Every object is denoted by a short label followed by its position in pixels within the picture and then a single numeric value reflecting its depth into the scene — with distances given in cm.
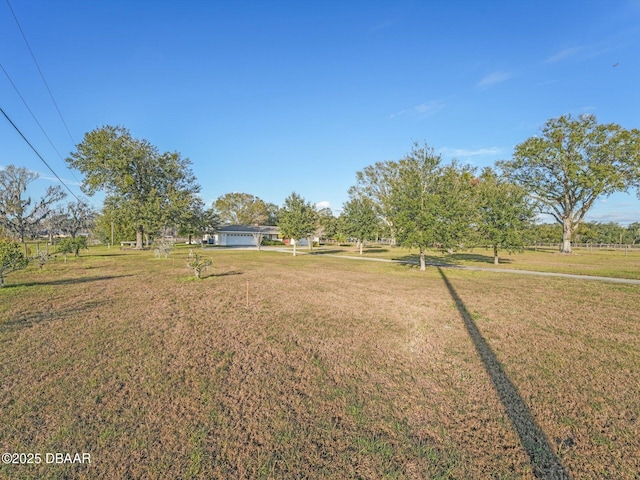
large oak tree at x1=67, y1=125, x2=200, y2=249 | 3650
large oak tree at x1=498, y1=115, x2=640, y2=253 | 3309
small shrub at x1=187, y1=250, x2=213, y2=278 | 1363
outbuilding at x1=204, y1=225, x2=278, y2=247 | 5432
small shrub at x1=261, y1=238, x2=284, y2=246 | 5760
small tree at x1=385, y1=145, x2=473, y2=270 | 1739
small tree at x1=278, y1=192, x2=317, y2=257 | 3061
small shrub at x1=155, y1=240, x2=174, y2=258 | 2213
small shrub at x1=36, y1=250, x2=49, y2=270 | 1678
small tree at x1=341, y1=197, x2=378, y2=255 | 3259
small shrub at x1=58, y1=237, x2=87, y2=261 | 2262
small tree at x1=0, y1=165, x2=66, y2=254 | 2853
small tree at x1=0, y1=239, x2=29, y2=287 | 1106
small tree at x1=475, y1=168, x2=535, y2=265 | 2144
